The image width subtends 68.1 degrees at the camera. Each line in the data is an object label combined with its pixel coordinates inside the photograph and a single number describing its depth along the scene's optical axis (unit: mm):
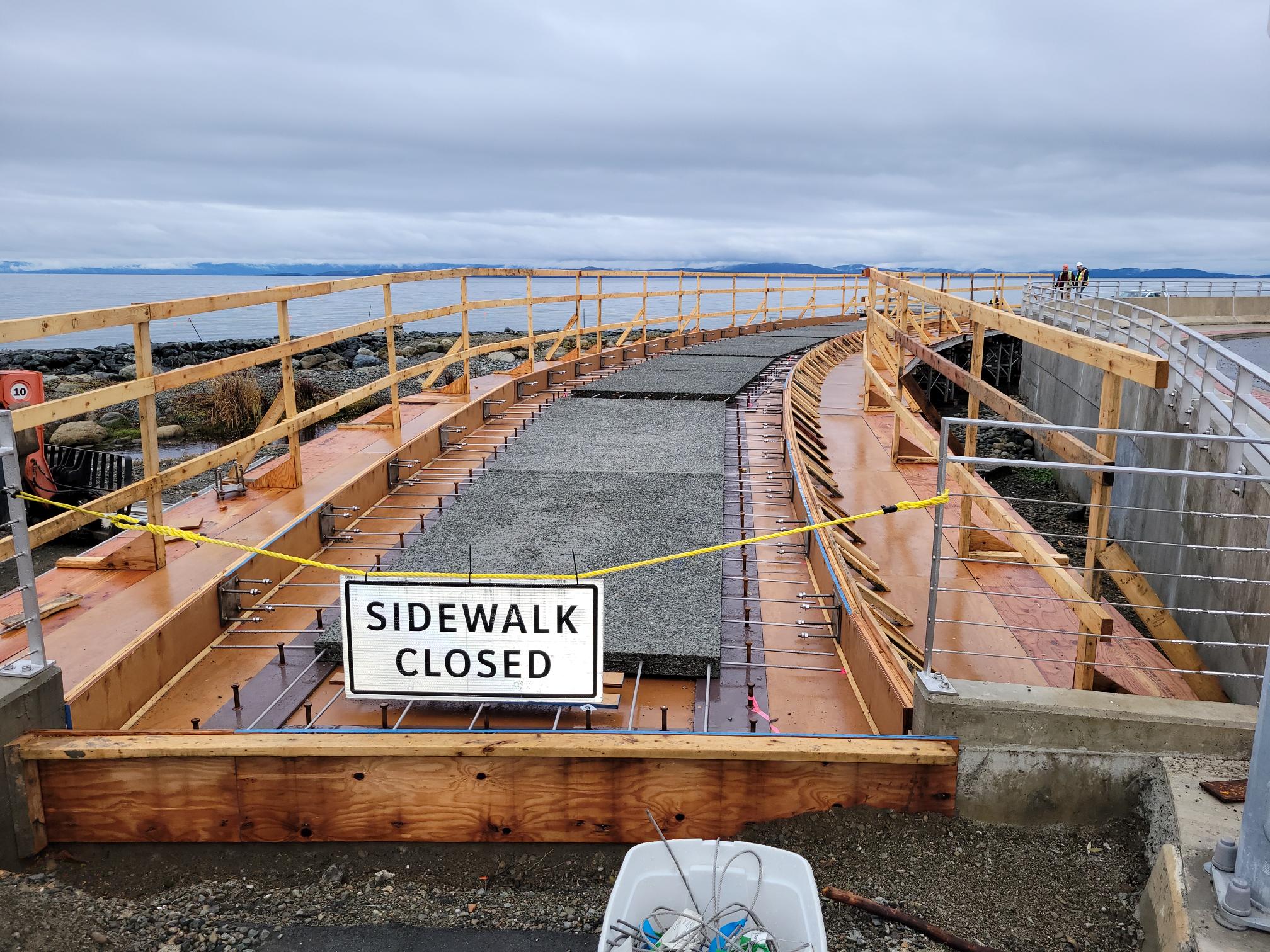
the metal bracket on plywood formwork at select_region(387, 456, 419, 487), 7320
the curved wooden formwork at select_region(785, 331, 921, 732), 3990
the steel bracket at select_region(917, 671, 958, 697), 3611
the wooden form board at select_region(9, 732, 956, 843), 3488
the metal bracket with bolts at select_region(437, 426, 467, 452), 8789
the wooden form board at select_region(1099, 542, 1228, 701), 6104
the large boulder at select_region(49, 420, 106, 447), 18142
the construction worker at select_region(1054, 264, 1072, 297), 39375
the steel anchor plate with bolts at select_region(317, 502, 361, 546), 5973
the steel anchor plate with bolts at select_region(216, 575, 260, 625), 4742
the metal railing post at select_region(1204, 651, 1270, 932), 2674
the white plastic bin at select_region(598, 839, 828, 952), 2795
